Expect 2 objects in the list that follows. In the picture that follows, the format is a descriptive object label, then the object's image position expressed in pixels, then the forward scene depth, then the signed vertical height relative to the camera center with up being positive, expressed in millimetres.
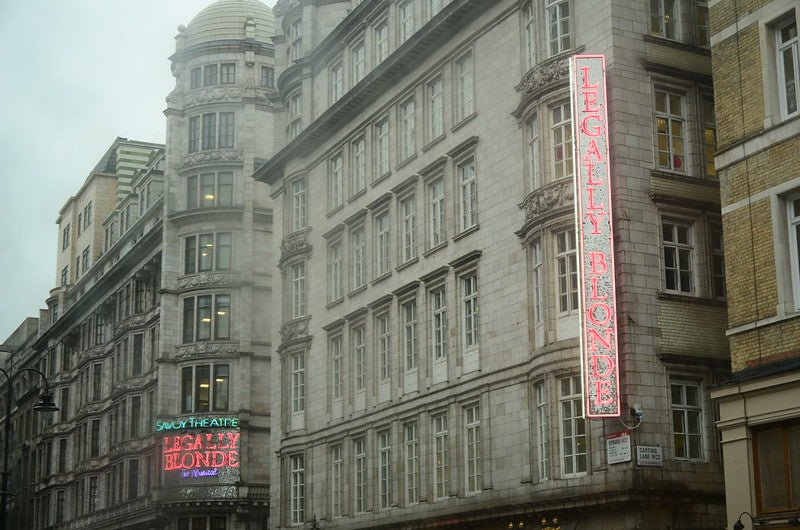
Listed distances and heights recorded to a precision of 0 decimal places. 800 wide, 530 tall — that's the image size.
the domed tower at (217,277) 67688 +14664
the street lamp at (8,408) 47625 +5534
